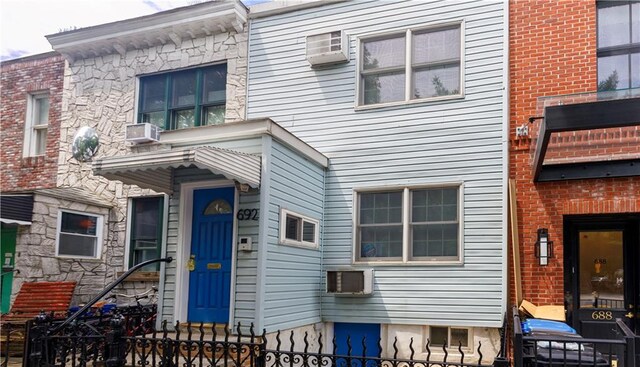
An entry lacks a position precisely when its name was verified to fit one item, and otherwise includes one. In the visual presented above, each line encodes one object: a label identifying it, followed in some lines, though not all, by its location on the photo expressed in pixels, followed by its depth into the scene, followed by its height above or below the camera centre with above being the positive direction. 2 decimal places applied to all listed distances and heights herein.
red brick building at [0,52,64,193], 12.83 +2.86
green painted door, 10.66 -0.32
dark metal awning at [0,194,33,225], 10.00 +0.61
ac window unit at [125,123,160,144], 11.32 +2.27
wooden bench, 9.85 -1.05
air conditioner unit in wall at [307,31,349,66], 10.14 +3.68
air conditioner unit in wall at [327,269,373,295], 9.35 -0.48
